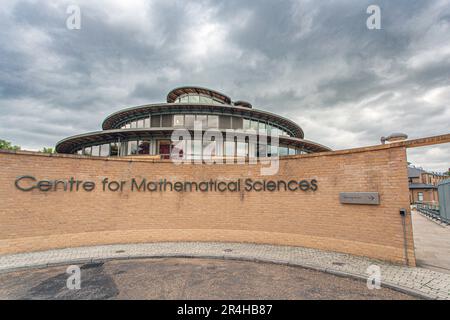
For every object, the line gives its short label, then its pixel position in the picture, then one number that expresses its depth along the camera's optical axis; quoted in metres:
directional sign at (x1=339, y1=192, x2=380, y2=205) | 7.48
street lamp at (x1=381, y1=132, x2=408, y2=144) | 7.62
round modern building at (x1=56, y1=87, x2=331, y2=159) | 21.20
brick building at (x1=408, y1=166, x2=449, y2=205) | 43.15
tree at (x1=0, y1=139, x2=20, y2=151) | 46.97
